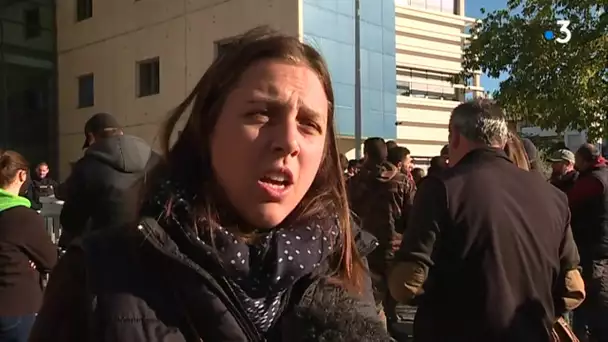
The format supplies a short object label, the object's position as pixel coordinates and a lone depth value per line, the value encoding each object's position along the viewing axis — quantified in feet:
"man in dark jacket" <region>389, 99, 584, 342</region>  9.70
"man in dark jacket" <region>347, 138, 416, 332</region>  22.65
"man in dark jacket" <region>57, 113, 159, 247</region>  12.41
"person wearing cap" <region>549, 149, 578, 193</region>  23.26
